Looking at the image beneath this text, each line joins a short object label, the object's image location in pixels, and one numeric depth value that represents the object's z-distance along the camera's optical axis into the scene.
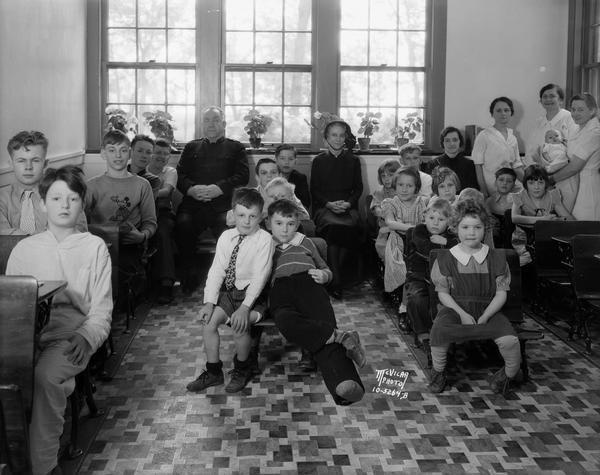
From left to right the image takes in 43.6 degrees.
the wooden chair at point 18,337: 2.37
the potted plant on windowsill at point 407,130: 7.21
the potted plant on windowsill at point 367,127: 7.14
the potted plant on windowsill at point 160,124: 6.98
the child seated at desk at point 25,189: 3.88
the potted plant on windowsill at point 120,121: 6.87
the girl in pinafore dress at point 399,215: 5.32
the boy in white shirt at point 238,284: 3.82
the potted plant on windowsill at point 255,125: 7.04
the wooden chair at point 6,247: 3.21
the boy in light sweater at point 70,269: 2.77
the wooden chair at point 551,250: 4.93
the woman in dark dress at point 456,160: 6.57
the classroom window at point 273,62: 7.21
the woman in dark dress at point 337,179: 6.39
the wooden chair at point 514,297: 3.97
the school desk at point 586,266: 4.41
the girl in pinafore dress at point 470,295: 3.72
